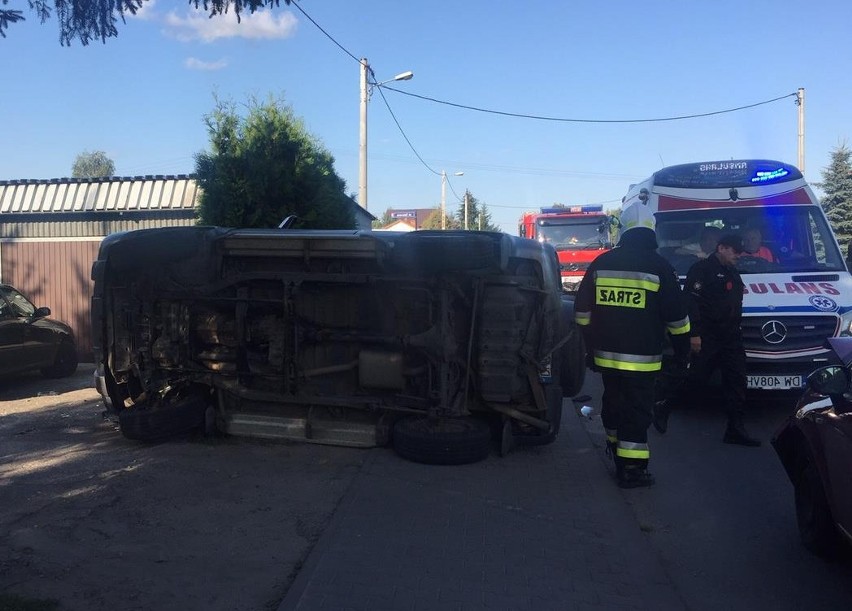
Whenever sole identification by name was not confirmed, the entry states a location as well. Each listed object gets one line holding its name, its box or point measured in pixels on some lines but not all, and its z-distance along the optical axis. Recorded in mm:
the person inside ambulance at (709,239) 8172
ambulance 7184
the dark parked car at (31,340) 9711
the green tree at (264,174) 10289
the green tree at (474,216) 64125
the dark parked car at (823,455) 3588
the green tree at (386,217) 73869
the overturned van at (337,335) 5312
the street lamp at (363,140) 17859
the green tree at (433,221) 61906
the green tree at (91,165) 65062
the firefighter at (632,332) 5301
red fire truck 19859
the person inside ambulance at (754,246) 8242
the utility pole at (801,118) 27234
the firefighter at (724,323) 6676
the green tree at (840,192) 30391
